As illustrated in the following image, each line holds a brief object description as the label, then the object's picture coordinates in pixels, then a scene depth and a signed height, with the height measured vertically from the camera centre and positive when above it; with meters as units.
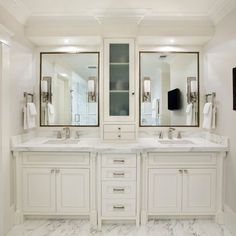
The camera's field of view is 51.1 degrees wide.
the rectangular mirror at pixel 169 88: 3.30 +0.33
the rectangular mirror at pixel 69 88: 3.32 +0.33
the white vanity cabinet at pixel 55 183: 2.71 -0.78
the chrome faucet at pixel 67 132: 3.27 -0.26
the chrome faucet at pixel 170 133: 3.26 -0.26
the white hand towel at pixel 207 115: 2.91 -0.02
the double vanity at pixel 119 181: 2.67 -0.74
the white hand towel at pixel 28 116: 2.92 -0.04
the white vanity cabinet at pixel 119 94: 2.94 +0.23
